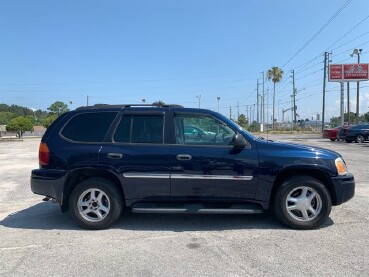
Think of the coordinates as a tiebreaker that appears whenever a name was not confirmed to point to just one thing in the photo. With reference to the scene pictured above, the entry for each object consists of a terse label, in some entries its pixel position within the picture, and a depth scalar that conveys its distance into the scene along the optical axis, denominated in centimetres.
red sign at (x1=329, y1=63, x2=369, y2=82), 4481
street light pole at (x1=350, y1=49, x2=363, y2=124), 4770
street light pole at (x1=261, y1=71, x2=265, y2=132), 8111
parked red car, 3020
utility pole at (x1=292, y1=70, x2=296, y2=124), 8081
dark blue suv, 534
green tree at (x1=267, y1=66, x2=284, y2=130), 8250
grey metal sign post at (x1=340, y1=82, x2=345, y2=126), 4497
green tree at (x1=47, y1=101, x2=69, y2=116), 15188
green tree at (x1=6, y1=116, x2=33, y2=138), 6302
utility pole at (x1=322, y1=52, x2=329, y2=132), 5169
